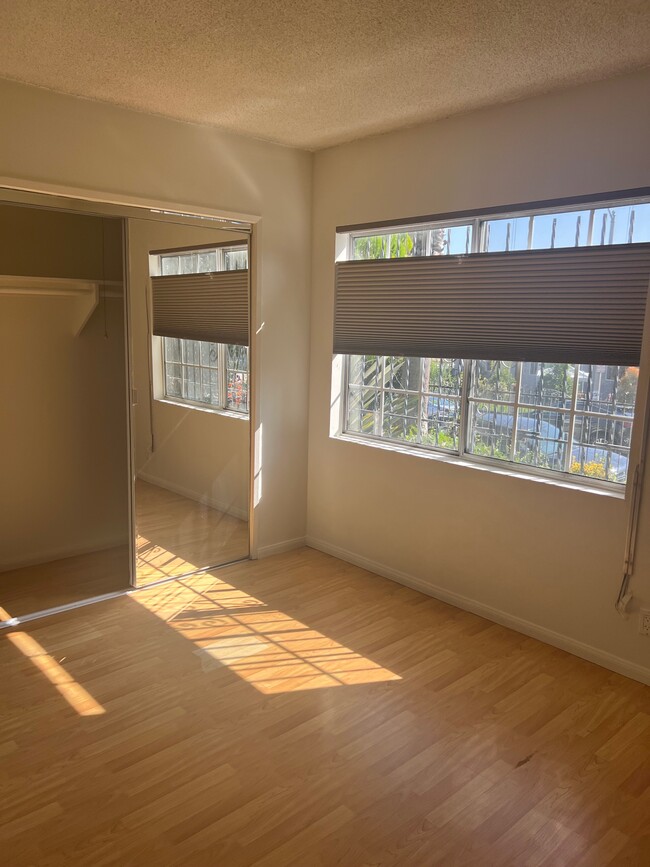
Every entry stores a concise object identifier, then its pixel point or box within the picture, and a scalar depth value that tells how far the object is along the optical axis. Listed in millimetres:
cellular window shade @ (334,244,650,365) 2879
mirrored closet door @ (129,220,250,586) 3584
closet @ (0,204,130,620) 3432
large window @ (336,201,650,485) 3025
